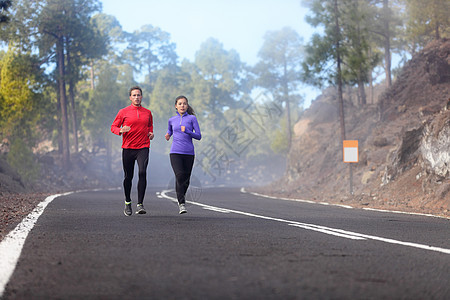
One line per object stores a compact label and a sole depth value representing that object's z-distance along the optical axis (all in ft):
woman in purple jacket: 35.83
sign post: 72.95
